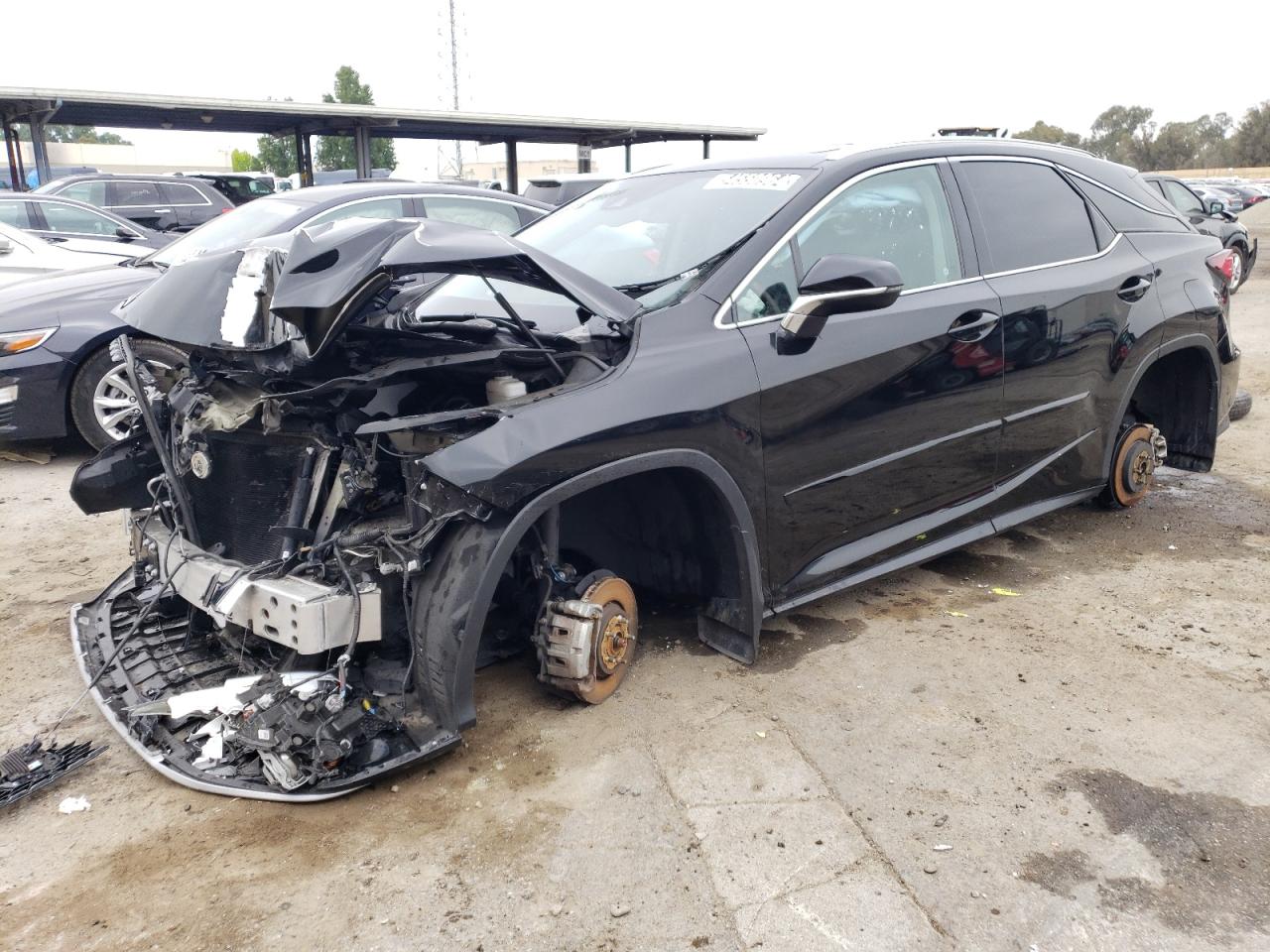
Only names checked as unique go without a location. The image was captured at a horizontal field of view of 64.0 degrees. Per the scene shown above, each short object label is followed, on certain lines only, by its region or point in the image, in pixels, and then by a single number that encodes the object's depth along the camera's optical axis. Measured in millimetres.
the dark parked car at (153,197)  15008
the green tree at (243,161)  66944
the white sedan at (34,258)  8594
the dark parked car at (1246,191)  33469
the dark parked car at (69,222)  10594
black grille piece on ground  2819
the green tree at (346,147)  55656
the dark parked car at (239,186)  19047
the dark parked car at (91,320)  6027
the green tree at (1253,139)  67188
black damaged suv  2797
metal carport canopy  19516
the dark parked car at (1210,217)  13864
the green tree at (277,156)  56000
